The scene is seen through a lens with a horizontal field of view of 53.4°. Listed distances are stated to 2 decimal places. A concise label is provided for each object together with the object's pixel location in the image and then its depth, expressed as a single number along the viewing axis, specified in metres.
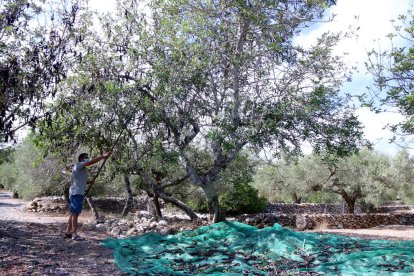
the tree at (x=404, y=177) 20.98
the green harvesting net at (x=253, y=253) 5.89
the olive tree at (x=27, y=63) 6.65
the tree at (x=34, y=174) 14.58
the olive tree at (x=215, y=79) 8.74
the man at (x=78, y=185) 7.78
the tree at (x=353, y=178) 20.78
